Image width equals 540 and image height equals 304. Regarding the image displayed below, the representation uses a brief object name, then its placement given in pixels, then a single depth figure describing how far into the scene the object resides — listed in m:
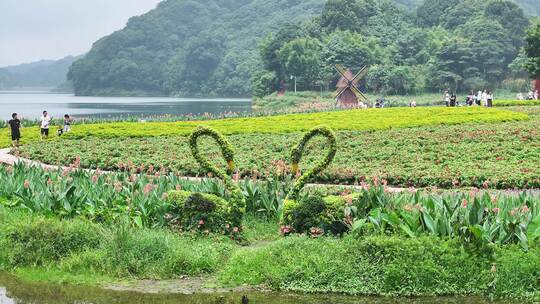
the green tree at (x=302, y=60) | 84.75
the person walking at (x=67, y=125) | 27.96
